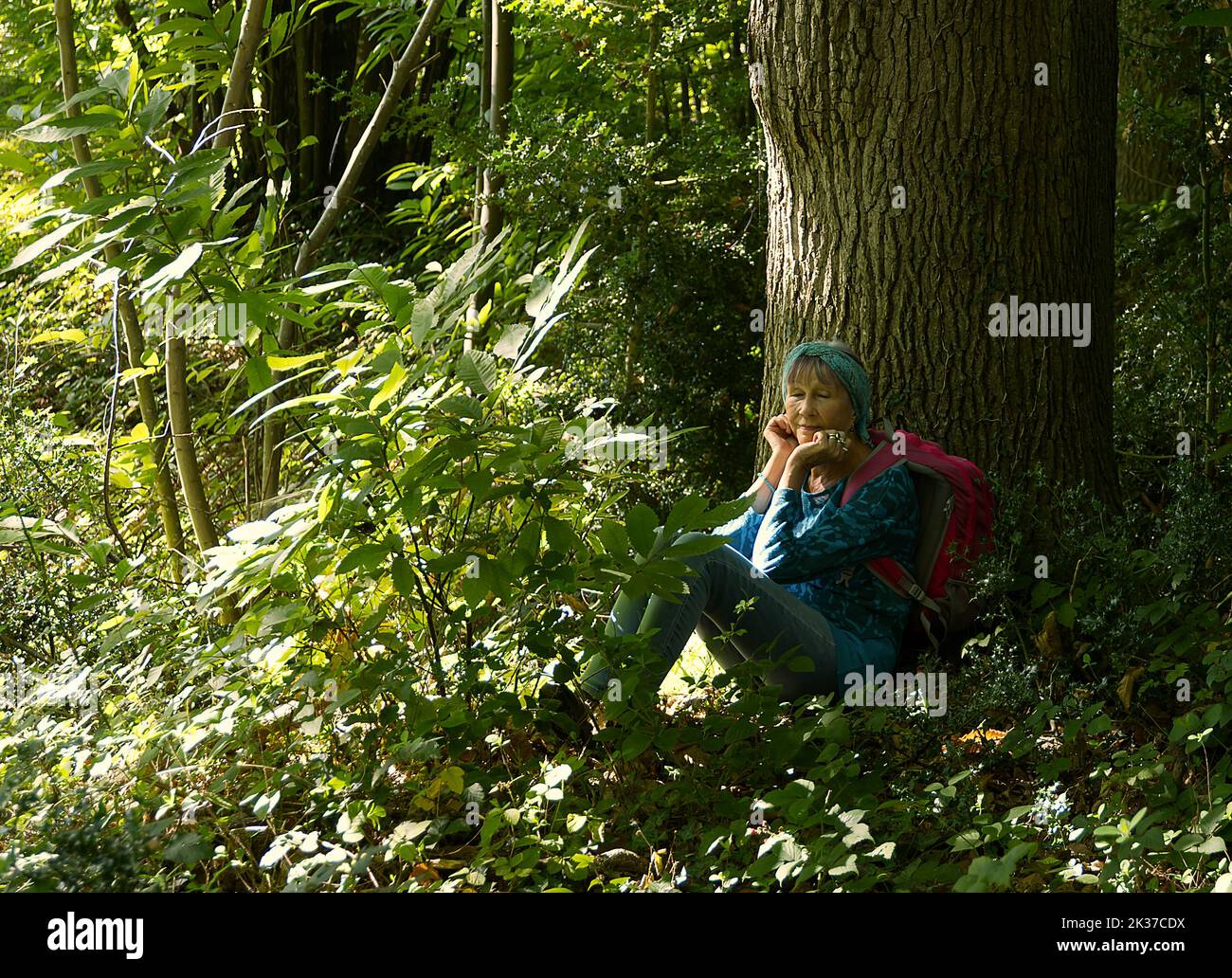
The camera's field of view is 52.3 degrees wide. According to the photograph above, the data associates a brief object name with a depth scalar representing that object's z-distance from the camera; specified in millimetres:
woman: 3816
